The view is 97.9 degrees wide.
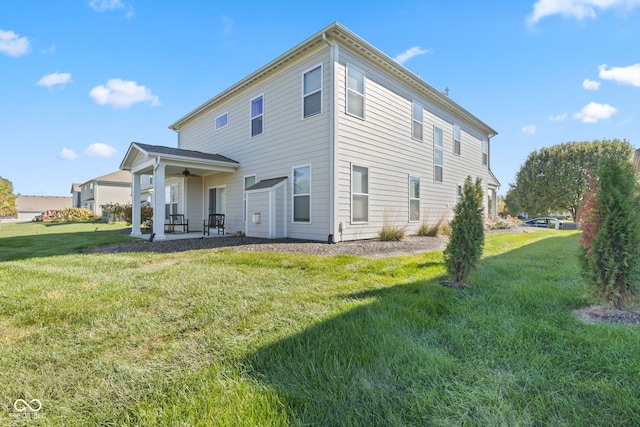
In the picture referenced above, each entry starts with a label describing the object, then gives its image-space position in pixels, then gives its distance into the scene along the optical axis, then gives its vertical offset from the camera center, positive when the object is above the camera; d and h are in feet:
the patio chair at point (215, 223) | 38.29 -0.99
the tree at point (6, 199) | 121.29 +7.63
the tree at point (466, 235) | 11.80 -0.81
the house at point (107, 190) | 115.55 +11.23
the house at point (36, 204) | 168.25 +7.51
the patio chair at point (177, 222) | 41.19 -0.93
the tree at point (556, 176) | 75.15 +11.82
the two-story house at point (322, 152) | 26.48 +7.51
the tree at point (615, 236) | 8.35 -0.60
